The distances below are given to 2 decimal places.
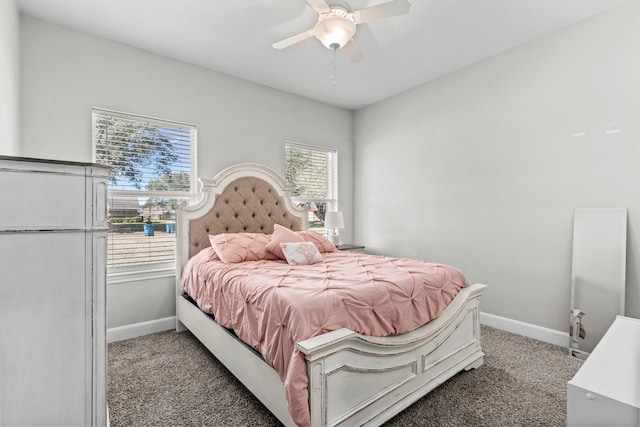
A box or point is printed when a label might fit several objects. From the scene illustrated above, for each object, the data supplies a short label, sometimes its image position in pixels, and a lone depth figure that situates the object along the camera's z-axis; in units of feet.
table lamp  13.01
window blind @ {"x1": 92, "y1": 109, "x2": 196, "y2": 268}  9.27
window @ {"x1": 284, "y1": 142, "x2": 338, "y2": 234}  13.41
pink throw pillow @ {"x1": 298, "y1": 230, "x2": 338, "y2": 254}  10.59
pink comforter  4.76
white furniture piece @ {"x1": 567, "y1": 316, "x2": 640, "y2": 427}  3.63
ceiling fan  6.21
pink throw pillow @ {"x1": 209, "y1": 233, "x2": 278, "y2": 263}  8.83
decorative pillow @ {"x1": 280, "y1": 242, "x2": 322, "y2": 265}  8.63
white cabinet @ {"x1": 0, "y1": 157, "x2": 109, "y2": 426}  3.03
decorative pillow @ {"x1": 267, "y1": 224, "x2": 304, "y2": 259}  9.41
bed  4.64
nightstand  13.26
